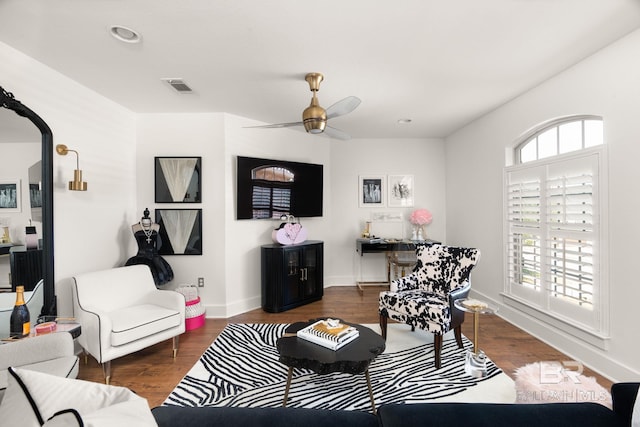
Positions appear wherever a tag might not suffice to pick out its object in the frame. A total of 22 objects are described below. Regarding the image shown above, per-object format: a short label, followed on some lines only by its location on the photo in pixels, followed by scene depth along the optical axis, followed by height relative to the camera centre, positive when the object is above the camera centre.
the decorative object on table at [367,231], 4.90 -0.34
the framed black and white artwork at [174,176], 3.56 +0.47
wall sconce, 2.51 +0.33
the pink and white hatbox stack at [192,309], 3.18 -1.07
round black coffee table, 1.74 -0.91
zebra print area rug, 1.97 -1.29
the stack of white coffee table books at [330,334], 1.93 -0.86
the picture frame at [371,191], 5.05 +0.37
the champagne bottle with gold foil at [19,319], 1.83 -0.68
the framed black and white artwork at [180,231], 3.57 -0.22
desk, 4.45 -0.54
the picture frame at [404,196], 5.04 +0.27
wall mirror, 2.06 +0.28
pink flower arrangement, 4.79 -0.10
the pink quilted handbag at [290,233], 3.92 -0.28
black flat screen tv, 3.77 +0.35
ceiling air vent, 2.72 +1.27
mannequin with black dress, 3.16 -0.42
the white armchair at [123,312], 2.17 -0.86
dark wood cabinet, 3.74 -0.86
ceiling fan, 2.34 +0.86
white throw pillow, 0.69 -0.49
